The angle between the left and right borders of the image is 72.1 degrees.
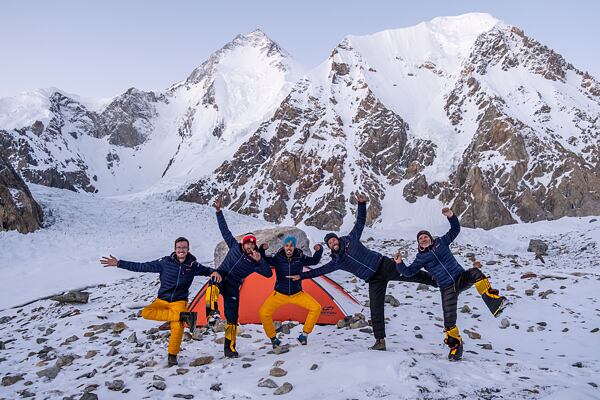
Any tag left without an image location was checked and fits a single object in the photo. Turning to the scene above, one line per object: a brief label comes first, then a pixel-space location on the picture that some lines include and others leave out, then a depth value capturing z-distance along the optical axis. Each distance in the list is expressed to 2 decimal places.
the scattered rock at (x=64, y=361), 8.32
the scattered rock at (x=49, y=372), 7.74
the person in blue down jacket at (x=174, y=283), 7.92
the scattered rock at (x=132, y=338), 9.49
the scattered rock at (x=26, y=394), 6.83
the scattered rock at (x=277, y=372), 6.75
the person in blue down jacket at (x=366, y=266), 8.53
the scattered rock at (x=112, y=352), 8.71
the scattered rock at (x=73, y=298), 14.51
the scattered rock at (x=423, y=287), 14.53
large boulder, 16.98
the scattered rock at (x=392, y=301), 12.22
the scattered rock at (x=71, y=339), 9.95
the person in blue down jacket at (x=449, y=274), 7.46
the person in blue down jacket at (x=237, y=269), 8.62
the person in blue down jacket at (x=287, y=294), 8.55
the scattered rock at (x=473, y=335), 9.44
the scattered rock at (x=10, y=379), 7.51
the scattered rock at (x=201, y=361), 7.63
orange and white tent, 10.48
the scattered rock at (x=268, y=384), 6.33
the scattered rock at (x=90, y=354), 8.71
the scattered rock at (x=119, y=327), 10.41
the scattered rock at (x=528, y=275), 15.15
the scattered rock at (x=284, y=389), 6.08
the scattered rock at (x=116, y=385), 6.74
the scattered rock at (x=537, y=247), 24.30
